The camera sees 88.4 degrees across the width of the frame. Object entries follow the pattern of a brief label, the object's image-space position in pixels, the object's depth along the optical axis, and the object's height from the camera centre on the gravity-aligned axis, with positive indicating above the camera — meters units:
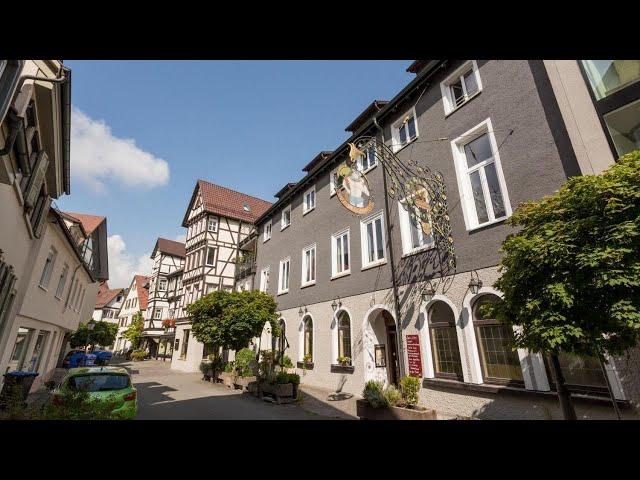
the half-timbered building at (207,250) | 27.16 +8.89
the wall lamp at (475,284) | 8.62 +1.74
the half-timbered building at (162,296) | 34.75 +6.38
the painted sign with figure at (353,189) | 9.70 +5.11
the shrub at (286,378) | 12.37 -0.80
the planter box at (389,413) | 7.68 -1.33
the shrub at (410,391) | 8.16 -0.85
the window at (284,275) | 18.89 +4.49
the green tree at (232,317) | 15.34 +1.80
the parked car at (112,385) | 7.66 -0.66
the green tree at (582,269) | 4.38 +1.15
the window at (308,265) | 16.74 +4.47
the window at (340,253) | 14.40 +4.36
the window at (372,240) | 12.67 +4.35
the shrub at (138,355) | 38.24 +0.20
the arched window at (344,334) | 13.20 +0.82
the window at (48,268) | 14.16 +3.75
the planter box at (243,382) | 14.73 -1.13
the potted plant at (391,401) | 8.02 -1.08
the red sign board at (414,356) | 9.87 -0.04
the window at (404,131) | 12.34 +8.27
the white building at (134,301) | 45.25 +7.60
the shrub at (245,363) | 16.00 -0.33
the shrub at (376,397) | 8.20 -0.99
